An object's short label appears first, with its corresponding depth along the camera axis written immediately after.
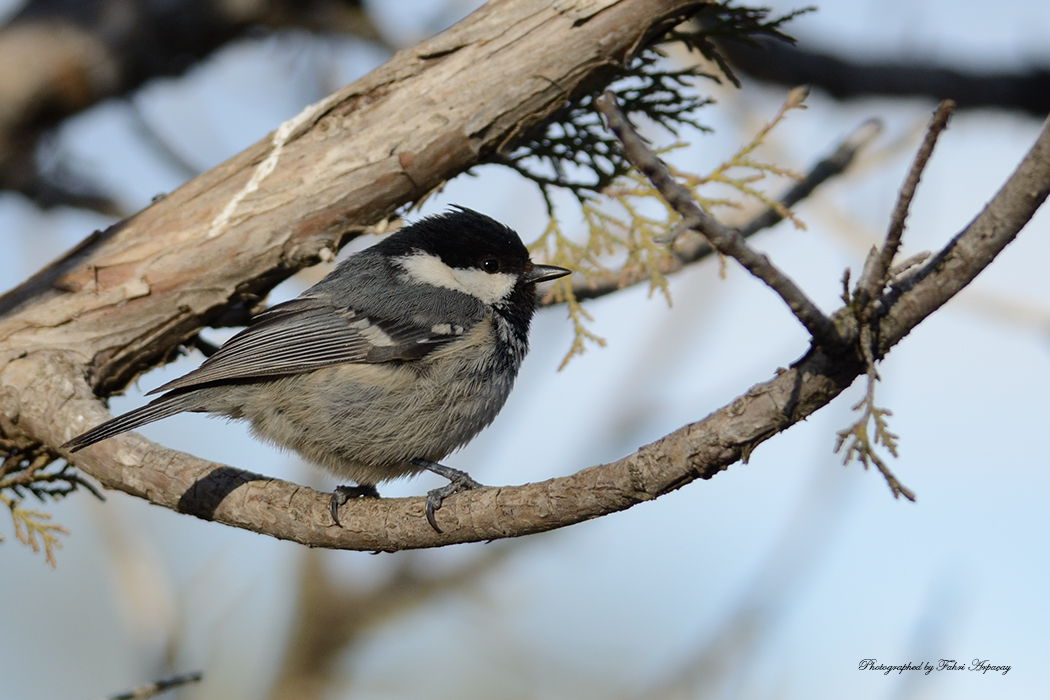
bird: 6.45
